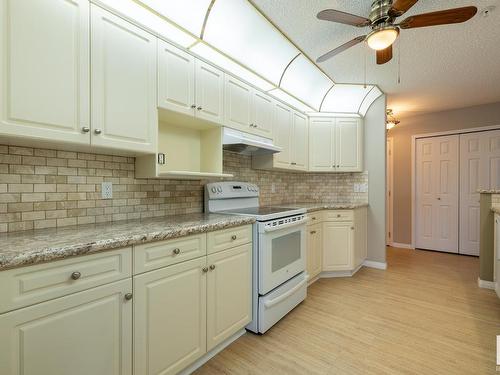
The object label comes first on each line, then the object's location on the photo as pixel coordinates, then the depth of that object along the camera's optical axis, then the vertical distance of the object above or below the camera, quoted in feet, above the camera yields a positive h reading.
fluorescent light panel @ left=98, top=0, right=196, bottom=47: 5.35 +3.87
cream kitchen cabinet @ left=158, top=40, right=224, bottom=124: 5.88 +2.58
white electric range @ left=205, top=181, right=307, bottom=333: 6.71 -1.87
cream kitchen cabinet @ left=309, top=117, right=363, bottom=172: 12.30 +2.08
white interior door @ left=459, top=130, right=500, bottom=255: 13.87 +0.75
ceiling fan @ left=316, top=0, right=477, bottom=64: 5.34 +3.72
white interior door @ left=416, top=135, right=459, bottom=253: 15.12 -0.32
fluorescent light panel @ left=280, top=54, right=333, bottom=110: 9.67 +4.41
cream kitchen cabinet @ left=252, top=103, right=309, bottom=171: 9.91 +1.94
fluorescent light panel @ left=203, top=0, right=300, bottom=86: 6.79 +4.53
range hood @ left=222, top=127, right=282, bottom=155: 7.48 +1.34
